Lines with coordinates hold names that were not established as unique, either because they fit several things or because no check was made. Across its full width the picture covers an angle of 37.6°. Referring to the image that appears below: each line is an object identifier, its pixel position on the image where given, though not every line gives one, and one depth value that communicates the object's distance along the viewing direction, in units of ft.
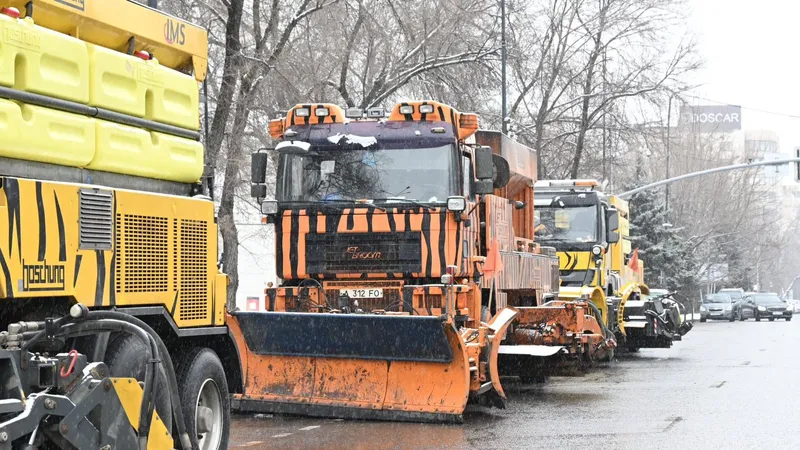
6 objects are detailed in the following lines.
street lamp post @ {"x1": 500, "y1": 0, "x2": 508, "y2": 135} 84.69
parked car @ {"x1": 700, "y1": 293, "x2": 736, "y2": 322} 187.62
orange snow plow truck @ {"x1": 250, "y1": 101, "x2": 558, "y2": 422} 39.70
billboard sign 501.80
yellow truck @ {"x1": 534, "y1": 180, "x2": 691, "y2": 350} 72.64
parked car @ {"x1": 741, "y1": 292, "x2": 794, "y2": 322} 192.24
